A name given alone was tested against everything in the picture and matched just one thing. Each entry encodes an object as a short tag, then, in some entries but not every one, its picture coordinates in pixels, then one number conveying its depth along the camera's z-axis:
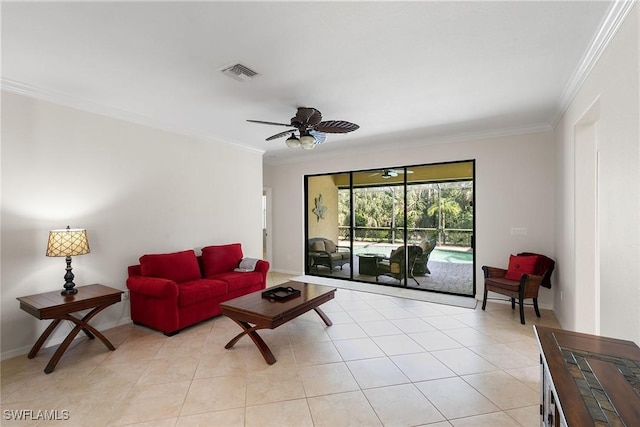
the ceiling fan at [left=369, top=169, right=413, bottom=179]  5.63
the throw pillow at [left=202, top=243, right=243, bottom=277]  4.45
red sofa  3.38
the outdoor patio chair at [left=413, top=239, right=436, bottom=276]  5.43
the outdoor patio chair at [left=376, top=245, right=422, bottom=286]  5.54
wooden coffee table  2.76
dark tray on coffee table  3.25
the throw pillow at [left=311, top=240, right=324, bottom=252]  6.63
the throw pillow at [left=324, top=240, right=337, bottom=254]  6.50
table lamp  2.88
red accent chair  3.74
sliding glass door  5.17
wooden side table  2.61
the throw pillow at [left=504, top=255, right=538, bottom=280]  3.99
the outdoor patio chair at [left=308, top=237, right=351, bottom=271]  6.38
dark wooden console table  0.93
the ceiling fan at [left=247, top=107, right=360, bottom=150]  3.20
